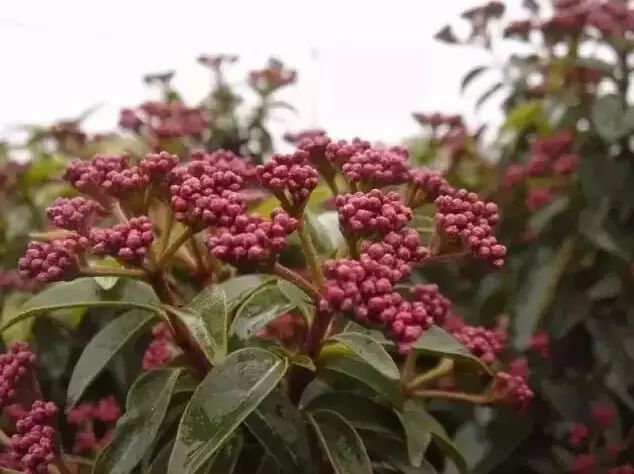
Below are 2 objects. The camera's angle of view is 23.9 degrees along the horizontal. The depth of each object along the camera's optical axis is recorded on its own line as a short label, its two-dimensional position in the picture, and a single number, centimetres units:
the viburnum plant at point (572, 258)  51
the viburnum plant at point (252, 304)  34
